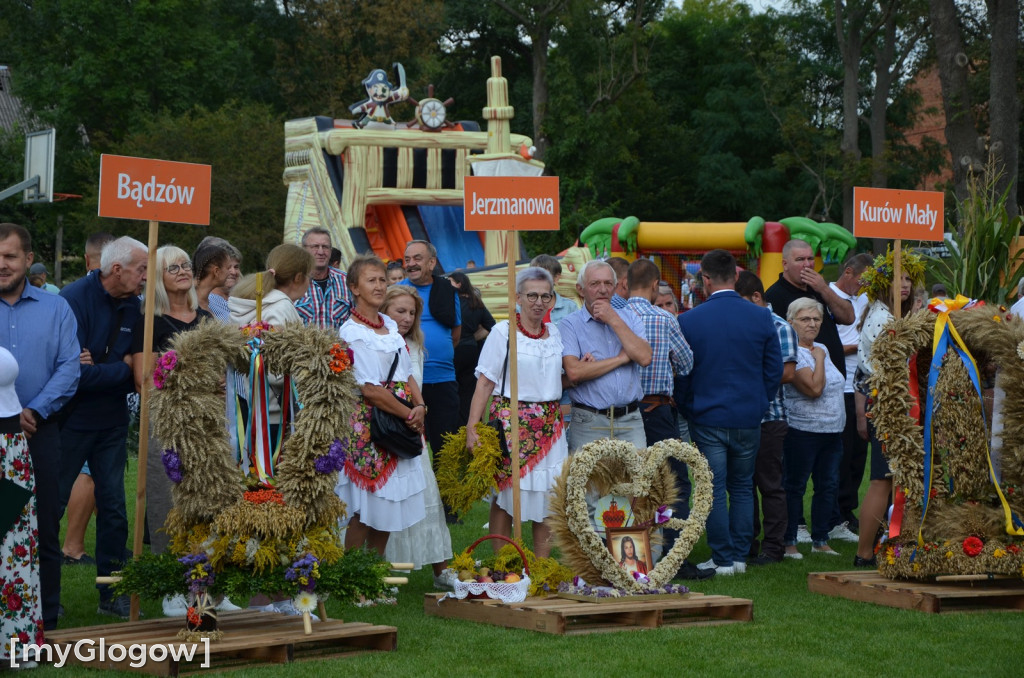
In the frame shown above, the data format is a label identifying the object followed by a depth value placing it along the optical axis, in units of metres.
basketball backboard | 20.08
